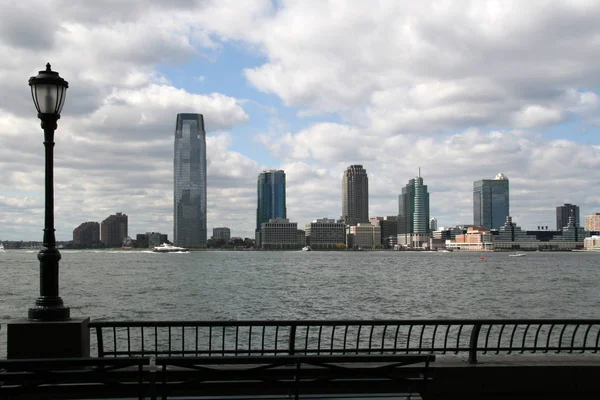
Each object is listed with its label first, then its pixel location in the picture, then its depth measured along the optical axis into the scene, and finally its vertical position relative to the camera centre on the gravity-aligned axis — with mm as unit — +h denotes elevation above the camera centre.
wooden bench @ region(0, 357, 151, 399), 7969 -1733
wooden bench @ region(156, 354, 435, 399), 8414 -1823
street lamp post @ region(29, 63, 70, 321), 11852 +1673
